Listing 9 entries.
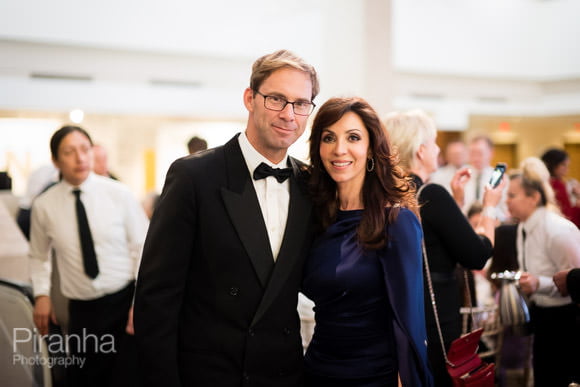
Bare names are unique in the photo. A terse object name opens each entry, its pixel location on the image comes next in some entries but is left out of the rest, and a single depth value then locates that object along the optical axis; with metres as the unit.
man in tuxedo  1.83
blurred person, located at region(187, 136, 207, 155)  3.45
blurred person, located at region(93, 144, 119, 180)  5.80
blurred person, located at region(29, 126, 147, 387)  3.43
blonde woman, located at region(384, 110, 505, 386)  2.54
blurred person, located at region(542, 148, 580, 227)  4.62
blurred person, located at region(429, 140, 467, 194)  7.34
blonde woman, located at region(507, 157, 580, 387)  3.09
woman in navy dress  1.98
